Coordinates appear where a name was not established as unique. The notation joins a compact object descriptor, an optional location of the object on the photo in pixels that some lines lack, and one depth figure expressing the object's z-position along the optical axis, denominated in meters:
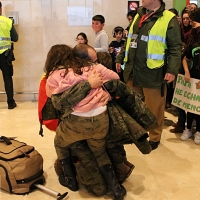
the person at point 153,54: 2.53
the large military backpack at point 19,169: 2.03
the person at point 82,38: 4.10
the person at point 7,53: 4.06
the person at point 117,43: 4.09
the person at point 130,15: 4.11
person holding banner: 2.85
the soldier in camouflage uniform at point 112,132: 1.82
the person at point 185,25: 3.60
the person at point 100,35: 3.83
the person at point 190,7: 3.58
